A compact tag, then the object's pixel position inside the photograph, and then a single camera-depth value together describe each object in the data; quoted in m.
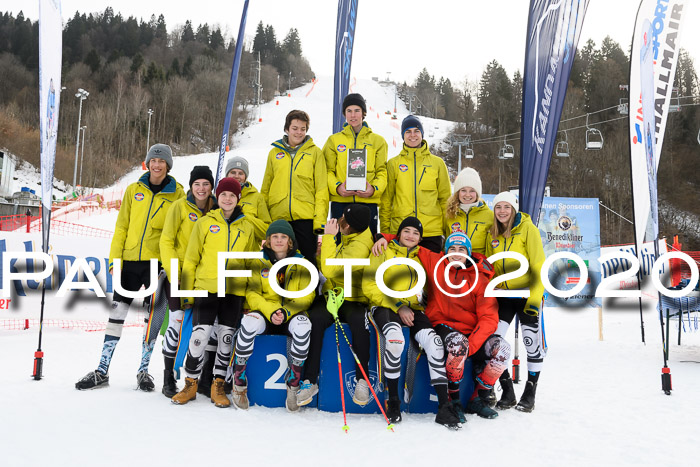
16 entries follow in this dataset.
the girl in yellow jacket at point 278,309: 3.37
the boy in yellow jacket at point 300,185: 4.00
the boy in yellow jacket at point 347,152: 4.08
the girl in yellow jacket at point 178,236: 3.67
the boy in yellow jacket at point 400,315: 3.27
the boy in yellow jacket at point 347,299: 3.39
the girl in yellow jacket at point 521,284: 3.66
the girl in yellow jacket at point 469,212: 3.95
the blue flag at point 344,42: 6.33
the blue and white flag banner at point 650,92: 4.73
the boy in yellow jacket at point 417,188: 4.06
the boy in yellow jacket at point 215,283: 3.47
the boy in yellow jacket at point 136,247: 3.89
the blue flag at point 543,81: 4.47
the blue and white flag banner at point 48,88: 4.14
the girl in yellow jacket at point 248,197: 3.90
